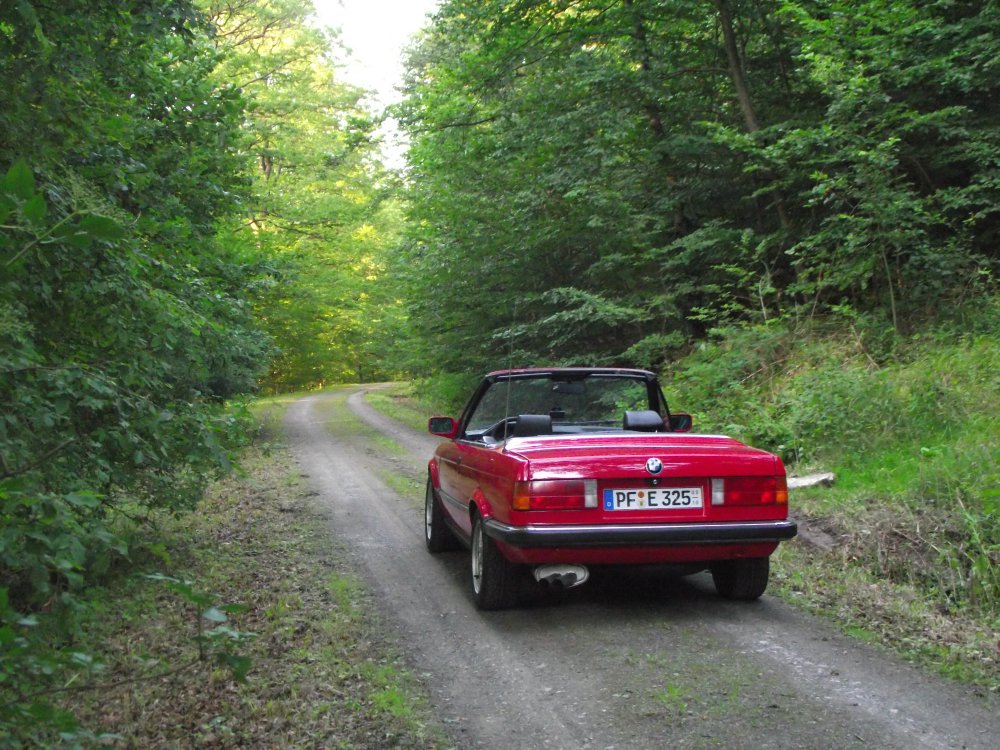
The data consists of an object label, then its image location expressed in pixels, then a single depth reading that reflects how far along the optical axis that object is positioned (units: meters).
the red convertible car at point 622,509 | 4.81
